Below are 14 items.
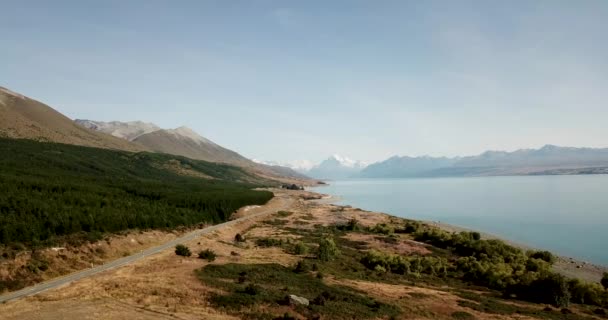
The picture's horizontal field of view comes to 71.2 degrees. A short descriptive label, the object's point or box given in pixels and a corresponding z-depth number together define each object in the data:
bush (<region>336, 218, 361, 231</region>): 104.99
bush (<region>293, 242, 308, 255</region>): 68.50
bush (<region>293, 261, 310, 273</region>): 55.47
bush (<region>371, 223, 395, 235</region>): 102.19
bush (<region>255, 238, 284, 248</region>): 76.12
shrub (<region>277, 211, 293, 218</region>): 123.32
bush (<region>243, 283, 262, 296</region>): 40.24
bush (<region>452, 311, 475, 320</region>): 41.72
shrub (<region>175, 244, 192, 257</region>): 58.63
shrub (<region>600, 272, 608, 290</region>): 61.92
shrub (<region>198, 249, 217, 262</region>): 56.87
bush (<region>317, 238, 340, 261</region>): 65.49
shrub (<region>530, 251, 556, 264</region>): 77.81
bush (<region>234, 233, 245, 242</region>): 79.94
